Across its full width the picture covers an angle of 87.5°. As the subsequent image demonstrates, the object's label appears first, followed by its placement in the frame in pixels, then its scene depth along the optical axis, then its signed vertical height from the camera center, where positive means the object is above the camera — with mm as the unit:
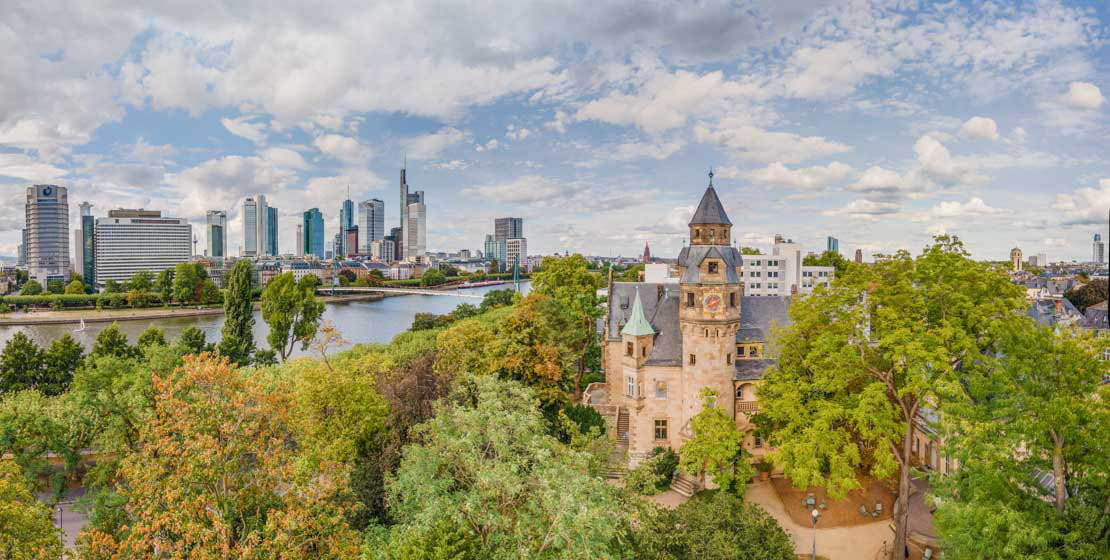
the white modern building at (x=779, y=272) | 87938 -766
